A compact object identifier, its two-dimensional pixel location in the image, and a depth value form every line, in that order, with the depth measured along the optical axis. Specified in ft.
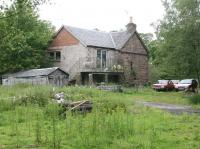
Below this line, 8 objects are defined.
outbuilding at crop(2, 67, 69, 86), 147.55
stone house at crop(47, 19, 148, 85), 165.78
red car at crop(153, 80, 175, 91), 170.50
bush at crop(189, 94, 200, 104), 101.54
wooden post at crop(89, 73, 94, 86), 160.76
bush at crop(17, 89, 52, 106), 72.07
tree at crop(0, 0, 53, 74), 164.23
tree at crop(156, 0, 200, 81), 119.55
